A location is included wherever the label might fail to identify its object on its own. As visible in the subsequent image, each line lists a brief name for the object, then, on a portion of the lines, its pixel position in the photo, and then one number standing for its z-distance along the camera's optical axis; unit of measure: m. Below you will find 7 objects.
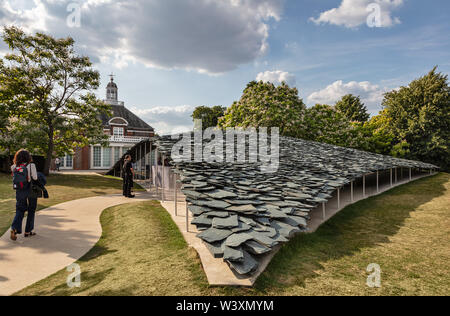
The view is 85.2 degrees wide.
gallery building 33.97
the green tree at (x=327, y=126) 23.25
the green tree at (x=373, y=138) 25.19
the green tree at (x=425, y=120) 25.03
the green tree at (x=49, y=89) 17.41
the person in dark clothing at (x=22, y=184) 5.57
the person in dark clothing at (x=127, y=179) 11.32
